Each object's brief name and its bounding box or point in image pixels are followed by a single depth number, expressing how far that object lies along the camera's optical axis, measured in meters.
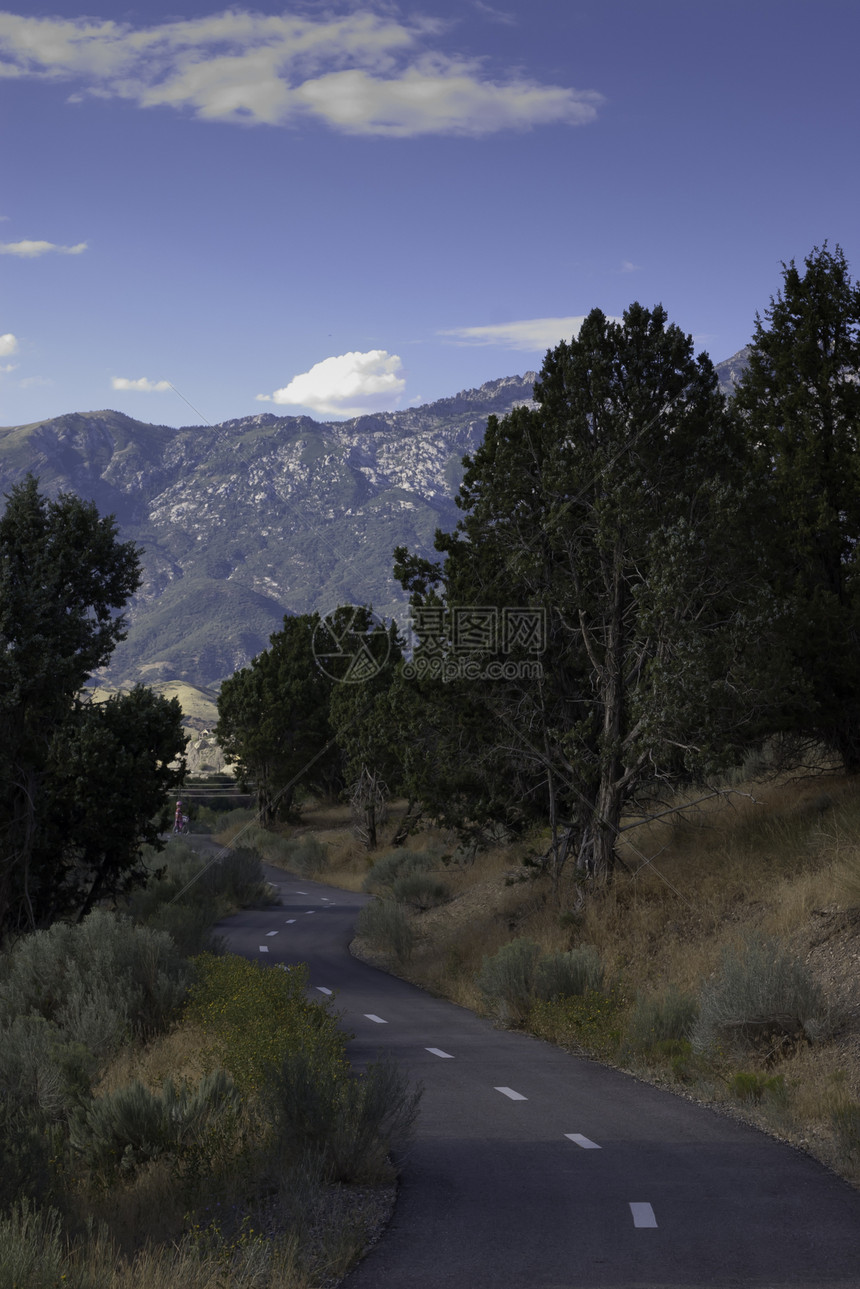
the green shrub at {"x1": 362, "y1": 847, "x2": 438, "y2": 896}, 37.62
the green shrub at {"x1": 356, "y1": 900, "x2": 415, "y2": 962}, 24.09
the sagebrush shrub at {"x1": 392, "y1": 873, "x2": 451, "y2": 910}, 29.98
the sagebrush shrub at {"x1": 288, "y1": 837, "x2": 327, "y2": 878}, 52.44
